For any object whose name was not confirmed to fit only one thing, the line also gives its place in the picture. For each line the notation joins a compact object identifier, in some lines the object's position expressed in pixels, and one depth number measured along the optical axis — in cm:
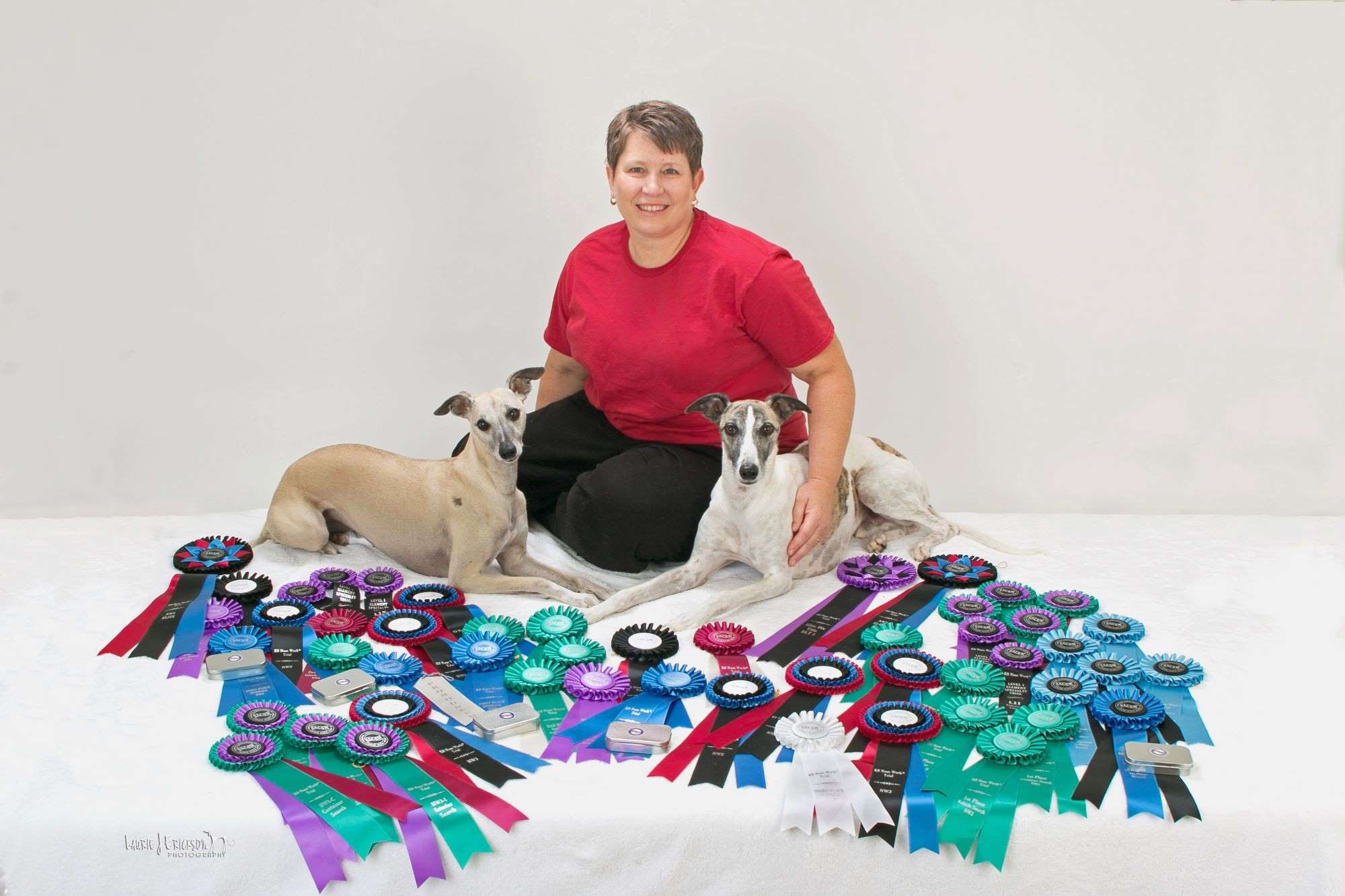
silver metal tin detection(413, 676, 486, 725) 248
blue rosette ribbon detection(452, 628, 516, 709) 261
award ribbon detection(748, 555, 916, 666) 289
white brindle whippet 309
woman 324
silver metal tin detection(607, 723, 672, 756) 234
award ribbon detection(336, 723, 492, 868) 208
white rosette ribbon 212
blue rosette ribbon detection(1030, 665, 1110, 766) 249
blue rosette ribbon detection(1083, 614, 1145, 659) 287
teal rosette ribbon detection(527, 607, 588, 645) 290
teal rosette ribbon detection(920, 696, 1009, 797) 223
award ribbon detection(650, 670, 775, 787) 235
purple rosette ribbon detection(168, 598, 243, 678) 272
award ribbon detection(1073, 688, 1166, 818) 217
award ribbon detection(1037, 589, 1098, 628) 308
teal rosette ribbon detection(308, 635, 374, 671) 272
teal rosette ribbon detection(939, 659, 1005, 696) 259
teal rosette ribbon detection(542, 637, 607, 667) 275
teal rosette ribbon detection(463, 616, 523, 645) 288
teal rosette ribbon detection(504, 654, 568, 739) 253
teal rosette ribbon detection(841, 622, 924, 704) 287
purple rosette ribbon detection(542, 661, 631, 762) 237
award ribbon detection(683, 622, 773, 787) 224
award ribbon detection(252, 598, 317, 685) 275
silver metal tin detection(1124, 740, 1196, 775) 225
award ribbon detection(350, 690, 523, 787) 227
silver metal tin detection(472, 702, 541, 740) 241
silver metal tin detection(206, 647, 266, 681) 268
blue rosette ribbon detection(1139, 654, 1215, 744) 243
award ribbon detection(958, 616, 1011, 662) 285
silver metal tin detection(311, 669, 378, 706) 254
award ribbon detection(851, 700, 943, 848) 219
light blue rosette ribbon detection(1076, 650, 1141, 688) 265
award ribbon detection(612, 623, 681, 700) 277
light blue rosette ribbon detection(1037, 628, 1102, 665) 279
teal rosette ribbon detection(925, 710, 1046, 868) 208
